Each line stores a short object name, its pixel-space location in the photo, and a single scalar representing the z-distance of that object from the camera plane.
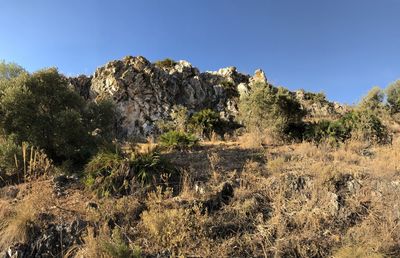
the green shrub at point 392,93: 24.03
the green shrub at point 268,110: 13.37
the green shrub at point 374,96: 23.68
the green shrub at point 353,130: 11.69
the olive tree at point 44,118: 9.27
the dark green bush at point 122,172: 7.35
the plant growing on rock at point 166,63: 27.73
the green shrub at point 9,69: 15.52
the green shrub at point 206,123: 14.57
